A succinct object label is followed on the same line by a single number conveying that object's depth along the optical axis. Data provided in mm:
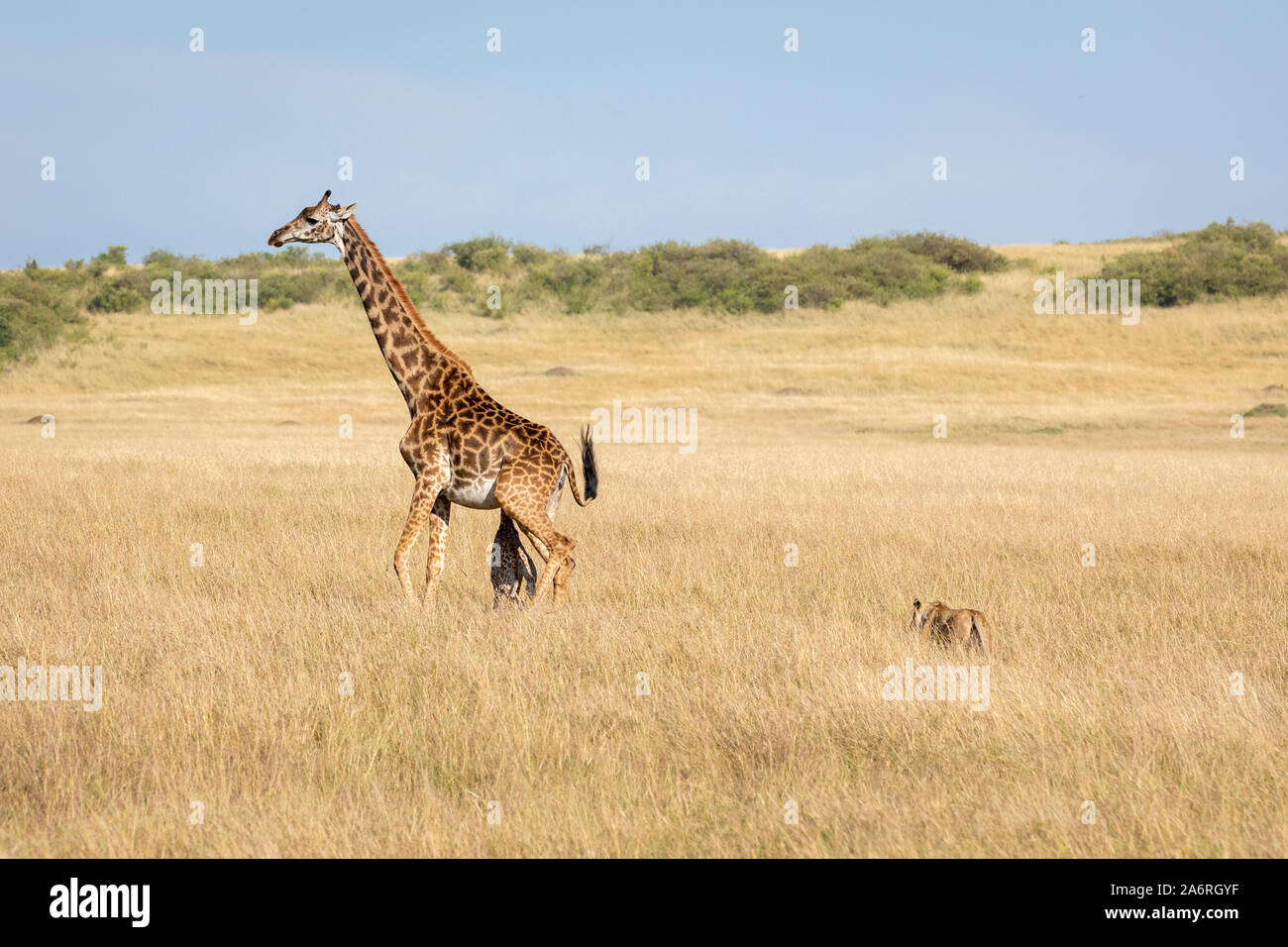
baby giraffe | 17547
